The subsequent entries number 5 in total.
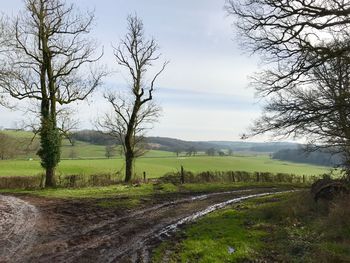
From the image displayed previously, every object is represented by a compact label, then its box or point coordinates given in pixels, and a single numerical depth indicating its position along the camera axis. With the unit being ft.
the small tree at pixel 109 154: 312.50
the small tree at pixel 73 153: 330.40
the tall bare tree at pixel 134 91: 131.23
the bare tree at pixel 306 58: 52.85
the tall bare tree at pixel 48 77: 106.52
